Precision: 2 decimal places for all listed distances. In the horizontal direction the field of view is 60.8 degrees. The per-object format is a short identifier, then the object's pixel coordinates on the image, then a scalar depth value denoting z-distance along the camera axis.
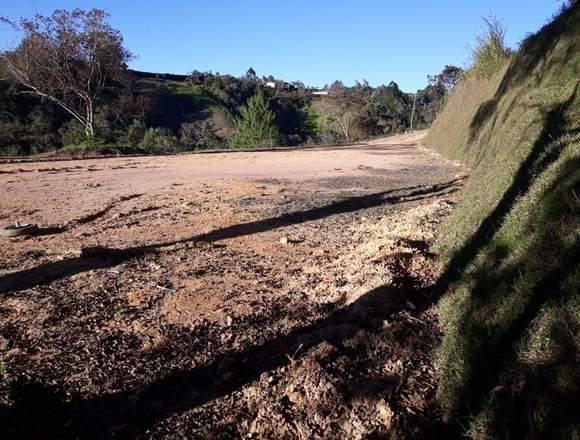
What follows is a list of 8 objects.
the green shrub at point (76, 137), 26.41
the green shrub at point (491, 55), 16.27
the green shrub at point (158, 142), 36.69
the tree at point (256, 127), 42.41
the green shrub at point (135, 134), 39.53
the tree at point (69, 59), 26.91
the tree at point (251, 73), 99.78
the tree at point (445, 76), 46.15
